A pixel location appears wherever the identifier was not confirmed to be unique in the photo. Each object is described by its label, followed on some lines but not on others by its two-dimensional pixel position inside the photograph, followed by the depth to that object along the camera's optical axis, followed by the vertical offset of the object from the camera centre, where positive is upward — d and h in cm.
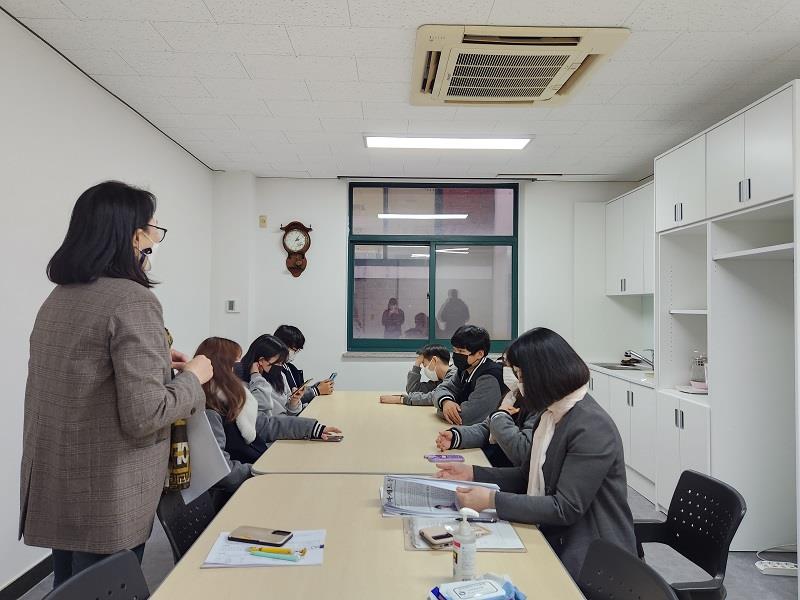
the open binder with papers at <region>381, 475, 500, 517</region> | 176 -59
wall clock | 585 +65
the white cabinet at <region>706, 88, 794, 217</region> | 277 +83
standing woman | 151 -24
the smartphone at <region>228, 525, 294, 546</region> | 150 -60
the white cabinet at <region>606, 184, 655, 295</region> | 494 +65
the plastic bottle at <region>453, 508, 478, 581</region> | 129 -54
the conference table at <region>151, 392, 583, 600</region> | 129 -62
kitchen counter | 427 -50
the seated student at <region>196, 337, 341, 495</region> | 245 -50
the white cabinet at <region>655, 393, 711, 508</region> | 343 -80
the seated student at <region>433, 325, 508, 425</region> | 306 -41
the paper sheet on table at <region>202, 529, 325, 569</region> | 140 -62
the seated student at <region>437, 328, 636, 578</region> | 168 -46
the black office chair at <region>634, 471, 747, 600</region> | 161 -68
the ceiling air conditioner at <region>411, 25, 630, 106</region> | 266 +125
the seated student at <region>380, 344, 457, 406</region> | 388 -47
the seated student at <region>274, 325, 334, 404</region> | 431 -50
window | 606 +51
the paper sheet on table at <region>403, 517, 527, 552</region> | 151 -62
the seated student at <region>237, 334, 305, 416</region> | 314 -36
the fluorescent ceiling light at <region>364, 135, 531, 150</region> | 443 +131
